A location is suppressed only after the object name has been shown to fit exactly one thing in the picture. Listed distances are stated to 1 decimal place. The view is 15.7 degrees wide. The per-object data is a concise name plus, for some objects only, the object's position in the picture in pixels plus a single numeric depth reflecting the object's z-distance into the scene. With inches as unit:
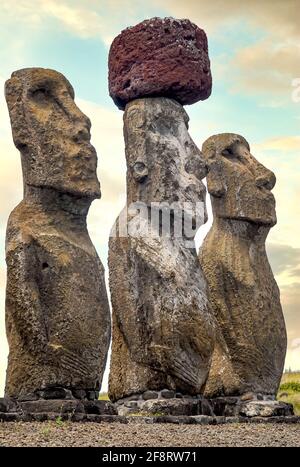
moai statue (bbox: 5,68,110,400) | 507.8
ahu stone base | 482.3
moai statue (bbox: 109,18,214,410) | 567.5
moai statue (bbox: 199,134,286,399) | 676.1
